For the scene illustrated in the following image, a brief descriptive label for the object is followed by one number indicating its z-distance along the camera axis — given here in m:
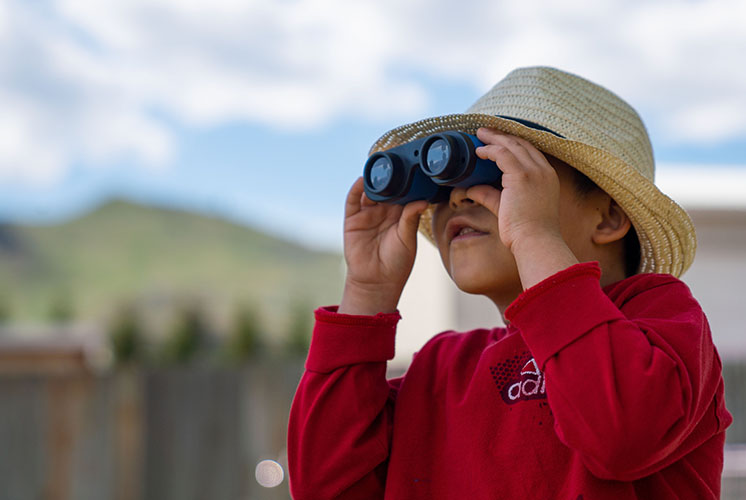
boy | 1.10
